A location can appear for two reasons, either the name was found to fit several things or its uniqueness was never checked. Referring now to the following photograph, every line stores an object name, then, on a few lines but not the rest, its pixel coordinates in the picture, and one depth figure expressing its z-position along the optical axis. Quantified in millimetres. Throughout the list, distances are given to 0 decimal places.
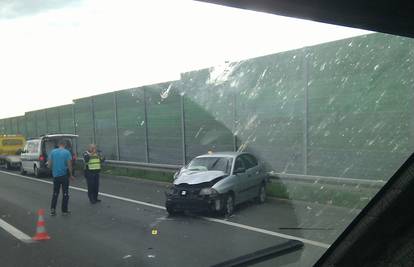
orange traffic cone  7719
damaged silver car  9594
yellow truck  28594
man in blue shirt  11023
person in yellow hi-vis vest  12688
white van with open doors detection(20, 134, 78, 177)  20036
